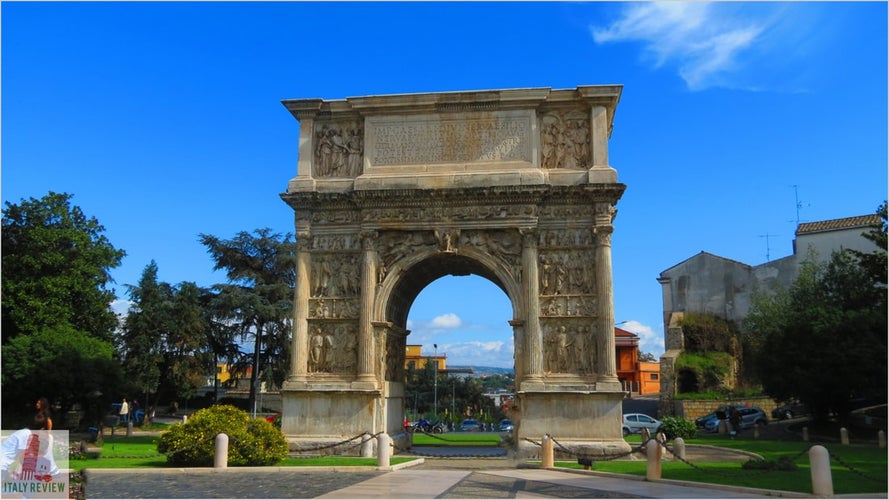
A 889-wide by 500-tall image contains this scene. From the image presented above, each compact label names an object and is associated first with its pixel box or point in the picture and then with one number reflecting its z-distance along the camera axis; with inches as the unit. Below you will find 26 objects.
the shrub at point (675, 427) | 1122.0
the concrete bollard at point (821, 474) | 482.3
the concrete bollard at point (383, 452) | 734.5
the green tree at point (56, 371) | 1274.6
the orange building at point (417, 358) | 3567.9
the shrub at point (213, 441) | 727.1
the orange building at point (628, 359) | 2878.9
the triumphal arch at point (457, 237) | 884.0
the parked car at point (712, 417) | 1634.4
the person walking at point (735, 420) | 1464.1
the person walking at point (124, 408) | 1421.0
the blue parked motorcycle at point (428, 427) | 1701.5
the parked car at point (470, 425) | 1874.1
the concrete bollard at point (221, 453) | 708.7
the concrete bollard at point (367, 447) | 868.0
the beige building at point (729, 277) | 1941.4
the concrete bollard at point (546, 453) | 761.6
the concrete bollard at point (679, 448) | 765.9
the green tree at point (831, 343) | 1261.1
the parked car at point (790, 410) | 1765.5
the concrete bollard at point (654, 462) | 611.5
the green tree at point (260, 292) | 1800.0
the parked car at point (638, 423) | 1414.9
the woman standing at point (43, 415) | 618.5
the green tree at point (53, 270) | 1419.8
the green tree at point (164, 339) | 1679.4
